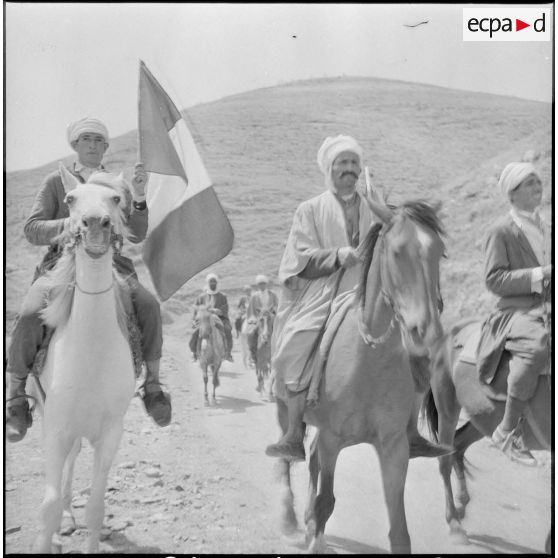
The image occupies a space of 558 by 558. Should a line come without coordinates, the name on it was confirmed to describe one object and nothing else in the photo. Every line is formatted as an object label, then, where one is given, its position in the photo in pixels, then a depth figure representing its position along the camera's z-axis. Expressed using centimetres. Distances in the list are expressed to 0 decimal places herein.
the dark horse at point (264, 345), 906
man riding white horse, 494
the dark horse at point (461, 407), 550
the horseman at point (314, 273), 503
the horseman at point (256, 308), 1030
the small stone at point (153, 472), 587
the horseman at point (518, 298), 544
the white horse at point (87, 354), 453
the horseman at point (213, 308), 785
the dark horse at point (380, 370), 442
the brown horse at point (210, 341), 754
